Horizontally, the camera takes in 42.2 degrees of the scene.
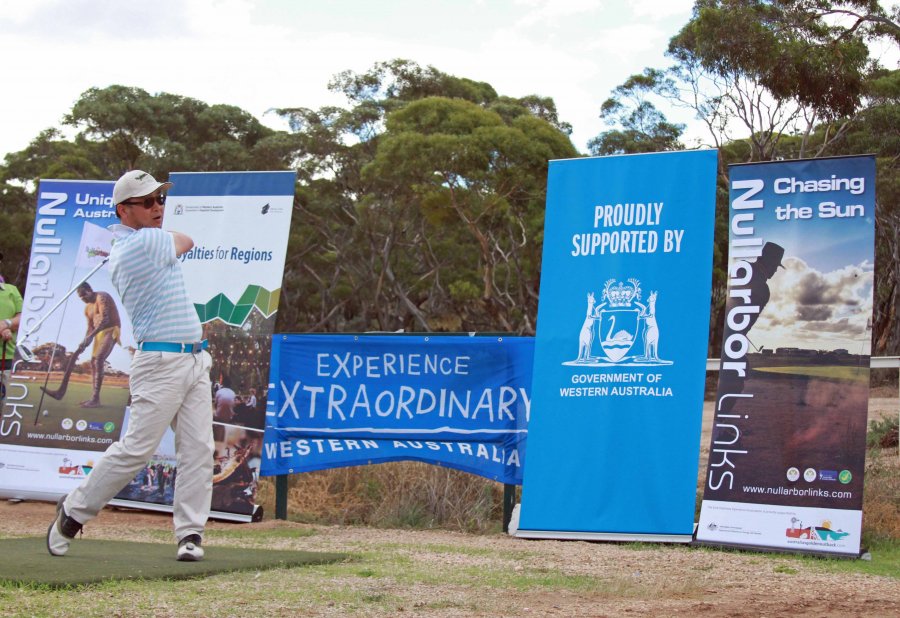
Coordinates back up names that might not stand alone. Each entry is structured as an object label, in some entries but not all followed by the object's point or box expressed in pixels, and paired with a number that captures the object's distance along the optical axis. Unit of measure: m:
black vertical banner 7.62
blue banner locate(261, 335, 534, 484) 8.99
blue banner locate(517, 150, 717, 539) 8.11
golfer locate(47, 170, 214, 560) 5.88
